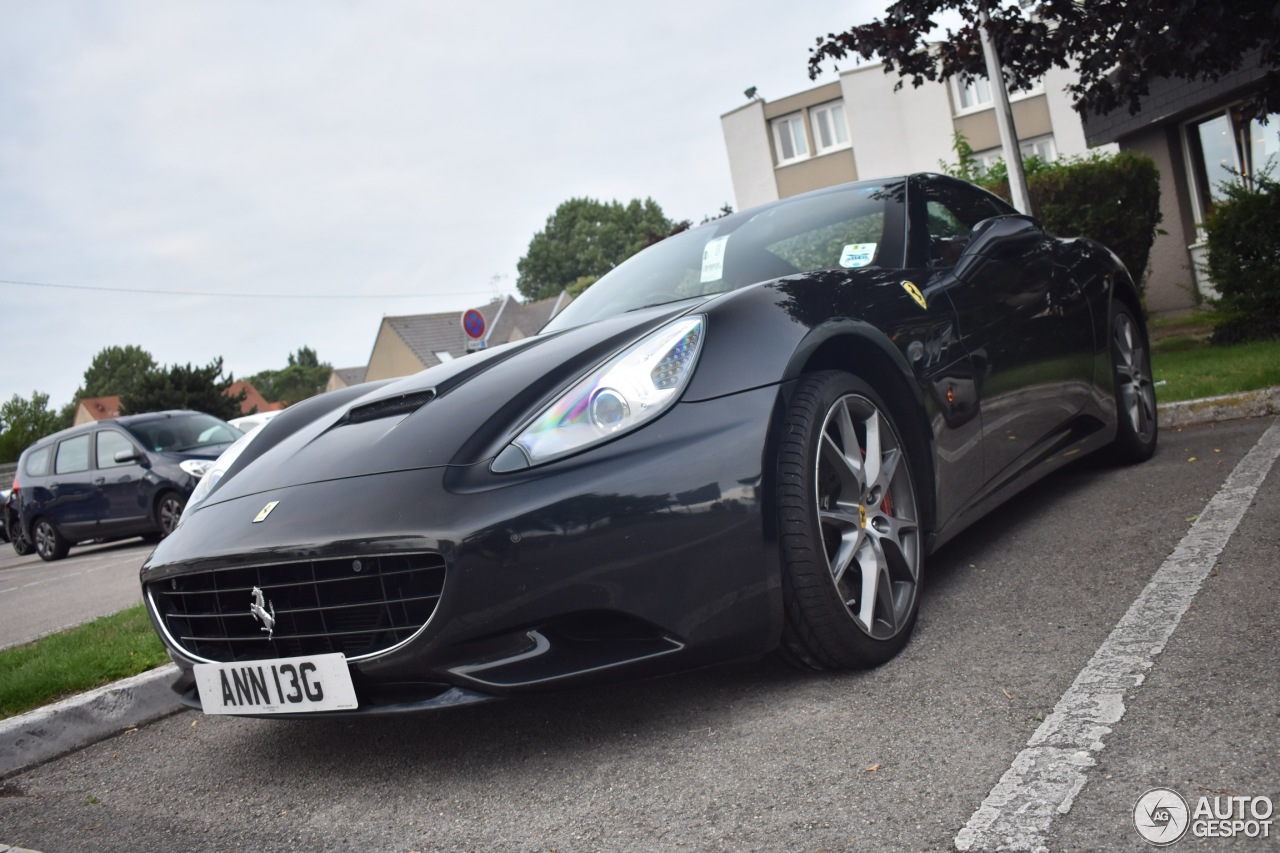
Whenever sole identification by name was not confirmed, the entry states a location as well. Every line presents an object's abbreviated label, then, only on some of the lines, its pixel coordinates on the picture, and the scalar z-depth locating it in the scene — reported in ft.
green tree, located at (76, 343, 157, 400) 302.25
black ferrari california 7.49
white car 71.39
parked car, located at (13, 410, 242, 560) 37.42
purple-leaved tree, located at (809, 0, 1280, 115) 20.18
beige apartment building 96.78
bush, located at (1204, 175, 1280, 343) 26.53
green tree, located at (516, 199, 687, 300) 282.15
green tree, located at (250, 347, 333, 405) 353.10
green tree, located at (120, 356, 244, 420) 110.42
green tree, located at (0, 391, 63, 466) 142.82
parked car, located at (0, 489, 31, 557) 45.32
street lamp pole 30.19
